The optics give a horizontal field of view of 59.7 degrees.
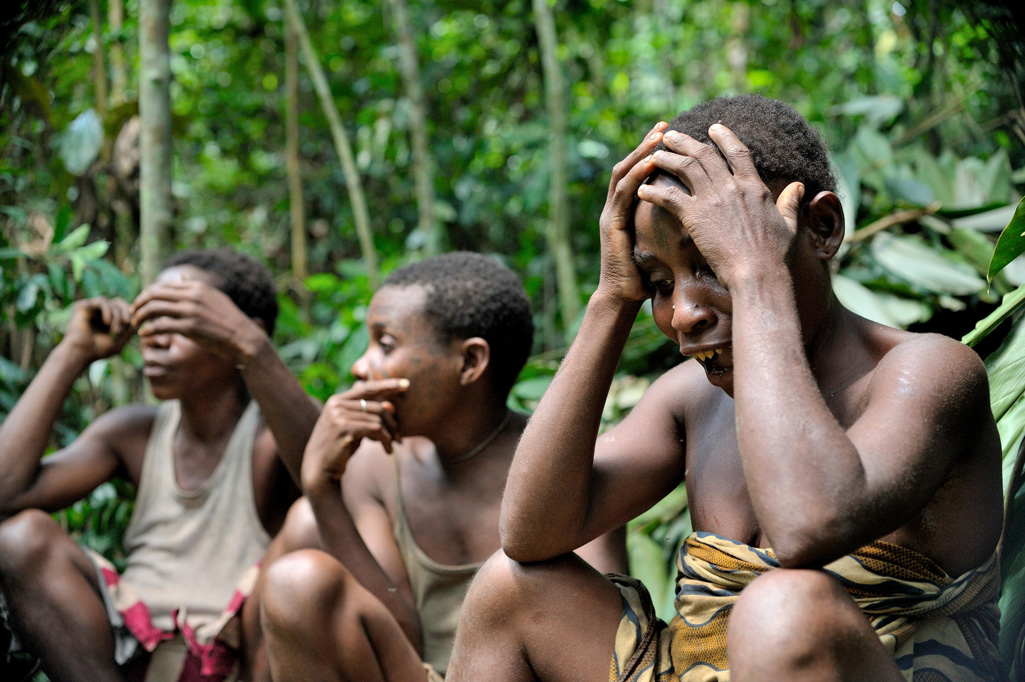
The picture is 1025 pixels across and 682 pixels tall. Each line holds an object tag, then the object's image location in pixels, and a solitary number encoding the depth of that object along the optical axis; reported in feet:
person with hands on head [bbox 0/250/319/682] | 7.91
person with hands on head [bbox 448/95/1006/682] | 3.94
